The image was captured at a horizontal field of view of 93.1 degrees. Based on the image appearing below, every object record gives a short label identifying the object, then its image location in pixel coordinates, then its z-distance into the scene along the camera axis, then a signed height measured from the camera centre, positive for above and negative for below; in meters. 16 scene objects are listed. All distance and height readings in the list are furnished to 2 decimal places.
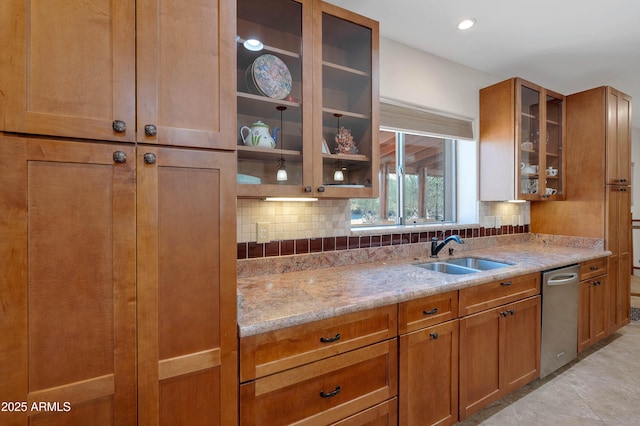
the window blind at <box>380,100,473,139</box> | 2.32 +0.75
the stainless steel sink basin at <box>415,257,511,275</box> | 2.21 -0.41
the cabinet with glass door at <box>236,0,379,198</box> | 1.52 +0.62
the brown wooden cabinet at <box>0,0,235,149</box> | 0.81 +0.43
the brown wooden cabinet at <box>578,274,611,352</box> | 2.50 -0.86
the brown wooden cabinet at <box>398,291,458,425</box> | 1.49 -0.76
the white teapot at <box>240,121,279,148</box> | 1.53 +0.39
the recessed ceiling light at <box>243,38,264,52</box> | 1.52 +0.85
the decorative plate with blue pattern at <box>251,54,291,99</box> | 1.56 +0.71
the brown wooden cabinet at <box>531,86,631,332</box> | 2.77 +0.28
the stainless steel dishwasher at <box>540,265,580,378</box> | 2.16 -0.79
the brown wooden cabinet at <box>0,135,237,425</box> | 0.81 -0.21
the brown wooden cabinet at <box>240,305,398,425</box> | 1.13 -0.65
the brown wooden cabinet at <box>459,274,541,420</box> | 1.72 -0.83
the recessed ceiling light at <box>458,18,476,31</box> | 2.11 +1.33
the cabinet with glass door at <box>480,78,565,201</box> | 2.62 +0.65
